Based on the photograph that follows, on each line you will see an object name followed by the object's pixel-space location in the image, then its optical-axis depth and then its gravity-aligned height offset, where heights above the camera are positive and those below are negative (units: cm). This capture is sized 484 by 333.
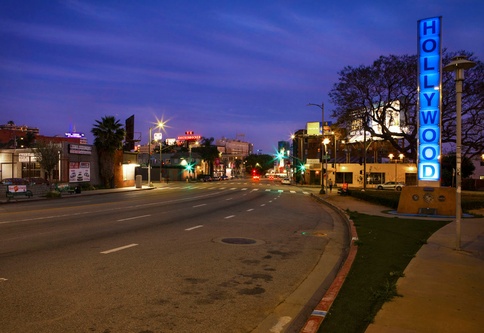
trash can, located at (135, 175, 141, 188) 5794 -221
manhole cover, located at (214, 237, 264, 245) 1214 -227
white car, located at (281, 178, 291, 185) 8538 -322
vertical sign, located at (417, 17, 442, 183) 2048 +352
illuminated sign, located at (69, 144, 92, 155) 5078 +217
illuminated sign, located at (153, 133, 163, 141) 12574 +956
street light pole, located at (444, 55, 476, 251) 1008 +132
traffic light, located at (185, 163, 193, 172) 10040 -12
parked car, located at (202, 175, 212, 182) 10065 -286
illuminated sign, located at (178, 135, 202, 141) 15050 +1094
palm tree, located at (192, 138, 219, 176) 11425 +438
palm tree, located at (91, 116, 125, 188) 5422 +325
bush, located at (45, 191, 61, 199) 3669 -258
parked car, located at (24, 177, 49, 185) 4905 -167
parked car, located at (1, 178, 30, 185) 4594 -170
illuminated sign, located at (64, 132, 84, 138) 11341 +898
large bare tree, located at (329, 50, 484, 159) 3509 +635
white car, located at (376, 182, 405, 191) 6244 -295
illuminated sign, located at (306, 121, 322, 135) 8725 +839
